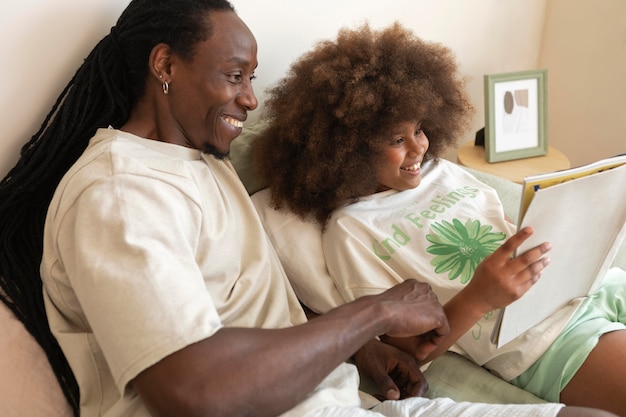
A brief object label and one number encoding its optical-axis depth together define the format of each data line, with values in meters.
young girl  1.24
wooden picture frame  2.22
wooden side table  2.17
